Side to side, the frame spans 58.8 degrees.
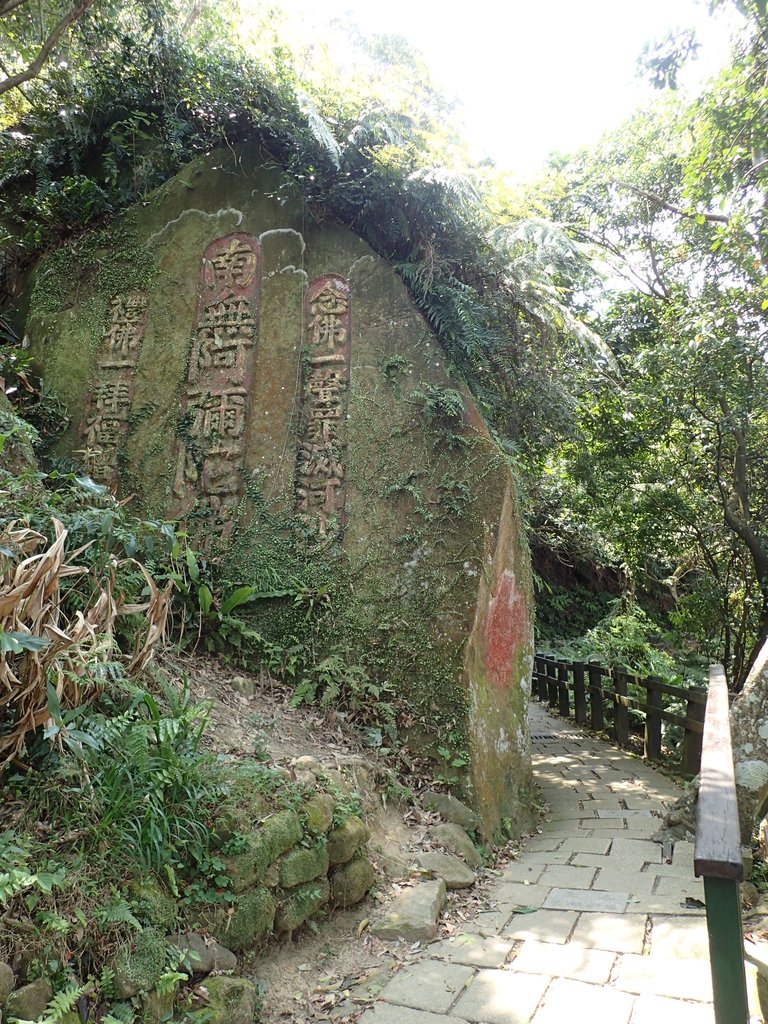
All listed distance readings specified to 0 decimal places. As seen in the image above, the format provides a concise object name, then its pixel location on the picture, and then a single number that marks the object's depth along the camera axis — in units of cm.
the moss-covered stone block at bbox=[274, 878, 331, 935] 302
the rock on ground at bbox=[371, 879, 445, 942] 327
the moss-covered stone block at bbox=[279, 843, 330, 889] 308
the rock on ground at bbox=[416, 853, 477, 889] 390
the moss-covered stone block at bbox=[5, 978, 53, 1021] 199
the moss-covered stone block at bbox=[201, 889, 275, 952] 270
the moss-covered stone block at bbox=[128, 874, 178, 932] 248
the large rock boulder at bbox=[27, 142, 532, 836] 519
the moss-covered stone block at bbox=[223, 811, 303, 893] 287
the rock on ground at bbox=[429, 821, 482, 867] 424
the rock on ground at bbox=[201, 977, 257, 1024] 243
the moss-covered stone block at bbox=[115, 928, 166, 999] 226
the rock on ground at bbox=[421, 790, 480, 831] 454
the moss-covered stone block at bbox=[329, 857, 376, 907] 339
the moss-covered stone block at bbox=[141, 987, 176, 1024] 226
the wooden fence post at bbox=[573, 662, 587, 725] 960
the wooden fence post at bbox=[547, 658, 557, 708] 1124
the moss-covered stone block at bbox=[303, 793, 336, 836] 333
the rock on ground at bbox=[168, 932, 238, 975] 251
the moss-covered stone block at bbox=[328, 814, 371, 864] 343
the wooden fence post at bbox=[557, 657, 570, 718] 1058
